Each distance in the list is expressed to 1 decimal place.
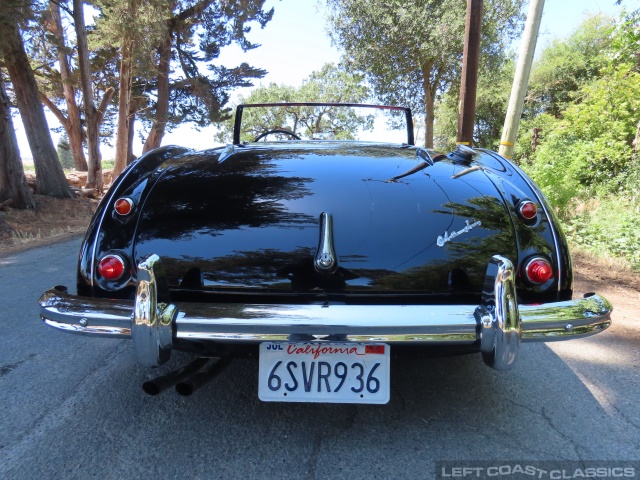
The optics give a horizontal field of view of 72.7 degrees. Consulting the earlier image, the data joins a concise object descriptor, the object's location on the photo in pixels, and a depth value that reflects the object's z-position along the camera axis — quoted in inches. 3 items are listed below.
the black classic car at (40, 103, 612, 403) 59.0
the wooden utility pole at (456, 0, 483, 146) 257.9
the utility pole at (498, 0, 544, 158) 217.0
